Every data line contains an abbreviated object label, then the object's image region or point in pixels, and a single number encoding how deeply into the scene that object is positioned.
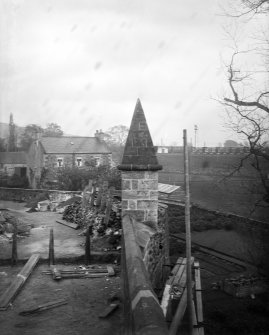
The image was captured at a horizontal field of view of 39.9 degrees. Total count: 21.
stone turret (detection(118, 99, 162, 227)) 7.57
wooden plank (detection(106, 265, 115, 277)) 8.64
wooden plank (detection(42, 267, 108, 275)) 8.88
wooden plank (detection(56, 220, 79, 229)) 14.99
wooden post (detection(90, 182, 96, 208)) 15.65
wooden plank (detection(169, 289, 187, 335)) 6.73
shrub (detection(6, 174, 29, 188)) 44.47
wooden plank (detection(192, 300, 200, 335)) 7.07
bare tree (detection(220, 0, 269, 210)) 12.82
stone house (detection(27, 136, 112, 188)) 40.78
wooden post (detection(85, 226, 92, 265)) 9.64
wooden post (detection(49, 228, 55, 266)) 9.59
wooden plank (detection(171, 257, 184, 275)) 9.38
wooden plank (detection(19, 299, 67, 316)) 6.57
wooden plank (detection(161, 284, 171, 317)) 7.00
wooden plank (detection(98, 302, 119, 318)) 6.38
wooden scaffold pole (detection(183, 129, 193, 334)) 6.03
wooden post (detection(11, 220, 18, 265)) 9.66
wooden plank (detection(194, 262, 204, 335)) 8.07
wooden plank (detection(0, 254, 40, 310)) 6.96
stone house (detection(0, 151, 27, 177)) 48.81
